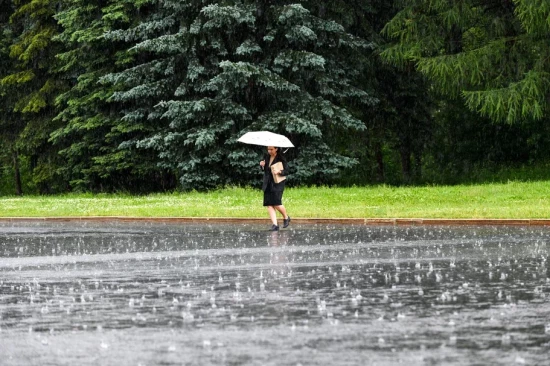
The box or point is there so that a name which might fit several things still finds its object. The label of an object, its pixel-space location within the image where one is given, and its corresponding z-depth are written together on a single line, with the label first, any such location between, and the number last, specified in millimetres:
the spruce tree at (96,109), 43656
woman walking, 22344
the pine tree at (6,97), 53031
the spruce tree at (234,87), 39062
